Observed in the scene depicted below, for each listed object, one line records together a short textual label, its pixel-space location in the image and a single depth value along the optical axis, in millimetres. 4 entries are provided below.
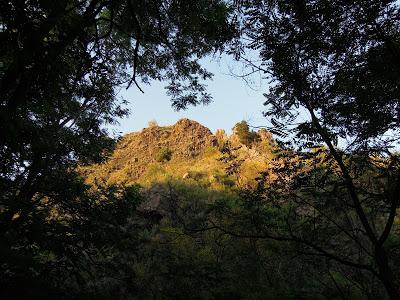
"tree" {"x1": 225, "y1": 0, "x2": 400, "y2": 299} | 3262
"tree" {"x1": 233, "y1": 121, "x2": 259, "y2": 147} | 24608
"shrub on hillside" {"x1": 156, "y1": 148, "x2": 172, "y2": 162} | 26281
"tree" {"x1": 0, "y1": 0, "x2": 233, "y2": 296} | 2268
